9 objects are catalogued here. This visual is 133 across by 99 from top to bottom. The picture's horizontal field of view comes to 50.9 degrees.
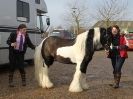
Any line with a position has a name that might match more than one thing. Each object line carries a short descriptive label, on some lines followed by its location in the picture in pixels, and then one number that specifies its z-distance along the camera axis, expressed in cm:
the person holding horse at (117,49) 411
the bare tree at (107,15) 1769
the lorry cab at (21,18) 505
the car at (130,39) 1205
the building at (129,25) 3028
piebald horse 385
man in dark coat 418
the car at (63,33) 1414
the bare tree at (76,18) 1897
